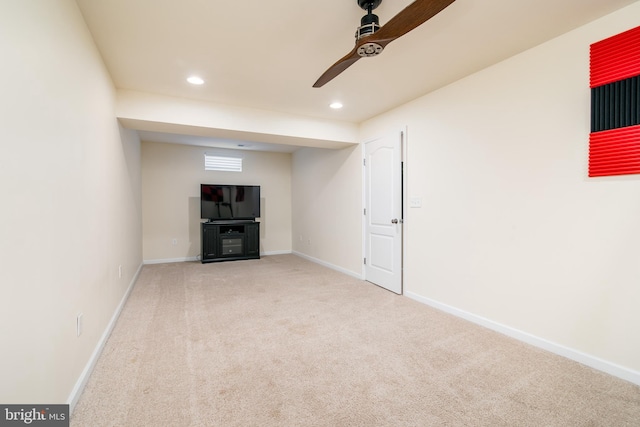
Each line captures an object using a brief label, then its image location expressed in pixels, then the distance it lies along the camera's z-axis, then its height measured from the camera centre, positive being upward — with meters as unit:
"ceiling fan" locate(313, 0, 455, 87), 1.45 +1.00
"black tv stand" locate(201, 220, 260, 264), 5.80 -0.70
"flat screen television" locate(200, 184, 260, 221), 5.97 +0.10
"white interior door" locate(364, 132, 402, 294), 3.77 -0.08
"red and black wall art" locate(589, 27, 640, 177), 1.86 +0.66
